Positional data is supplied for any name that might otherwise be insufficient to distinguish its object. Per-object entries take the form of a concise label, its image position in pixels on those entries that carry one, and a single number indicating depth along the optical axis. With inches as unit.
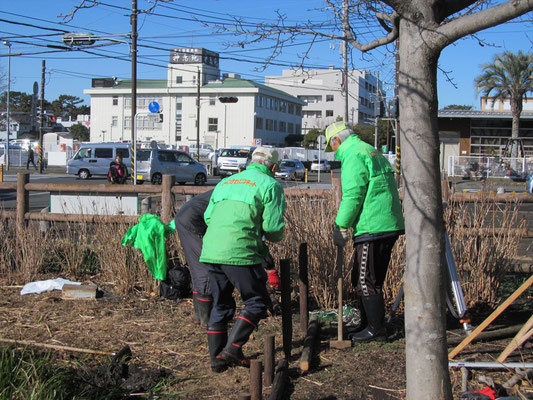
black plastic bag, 232.2
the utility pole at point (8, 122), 1581.0
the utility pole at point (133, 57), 802.9
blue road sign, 916.3
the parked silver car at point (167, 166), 1053.2
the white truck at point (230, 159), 1343.5
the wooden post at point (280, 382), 132.9
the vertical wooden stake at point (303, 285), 176.1
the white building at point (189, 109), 2608.3
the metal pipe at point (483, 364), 144.1
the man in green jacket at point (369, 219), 172.4
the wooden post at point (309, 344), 155.0
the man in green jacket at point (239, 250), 154.6
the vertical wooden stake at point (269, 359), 138.0
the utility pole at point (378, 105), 816.6
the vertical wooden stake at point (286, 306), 163.0
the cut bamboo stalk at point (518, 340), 145.9
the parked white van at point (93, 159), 1202.6
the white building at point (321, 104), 3358.0
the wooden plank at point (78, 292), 232.2
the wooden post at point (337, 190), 228.7
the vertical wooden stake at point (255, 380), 122.1
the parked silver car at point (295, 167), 1432.2
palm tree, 1475.1
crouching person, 189.8
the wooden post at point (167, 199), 264.8
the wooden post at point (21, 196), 292.5
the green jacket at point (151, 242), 231.8
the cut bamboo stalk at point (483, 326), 147.6
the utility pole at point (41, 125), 1517.2
